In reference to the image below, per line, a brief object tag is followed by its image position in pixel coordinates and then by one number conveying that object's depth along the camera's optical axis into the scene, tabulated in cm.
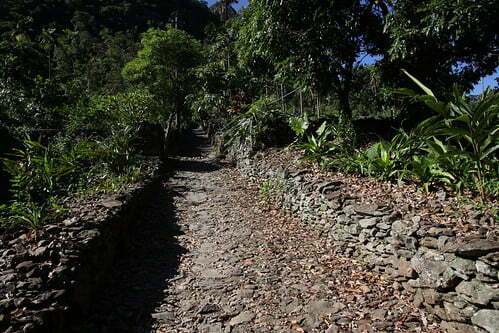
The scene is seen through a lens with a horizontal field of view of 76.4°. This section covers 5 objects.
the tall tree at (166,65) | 1160
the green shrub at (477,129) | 284
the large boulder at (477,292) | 201
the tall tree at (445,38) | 455
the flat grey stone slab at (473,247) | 212
